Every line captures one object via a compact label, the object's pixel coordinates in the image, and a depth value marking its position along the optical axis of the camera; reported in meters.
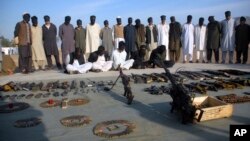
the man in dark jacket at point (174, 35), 12.09
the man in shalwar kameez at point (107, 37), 11.83
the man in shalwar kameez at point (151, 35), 12.01
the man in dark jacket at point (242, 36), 11.20
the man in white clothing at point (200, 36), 12.24
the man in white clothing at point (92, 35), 11.80
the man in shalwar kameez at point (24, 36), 10.44
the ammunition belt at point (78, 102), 5.88
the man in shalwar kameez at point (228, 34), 11.51
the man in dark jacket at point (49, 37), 11.07
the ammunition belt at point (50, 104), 5.84
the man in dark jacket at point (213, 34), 11.58
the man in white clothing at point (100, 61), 10.37
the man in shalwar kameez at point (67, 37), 11.26
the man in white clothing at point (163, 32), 12.41
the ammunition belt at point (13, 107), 5.56
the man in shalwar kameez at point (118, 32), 11.77
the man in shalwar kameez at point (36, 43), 11.03
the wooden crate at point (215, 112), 4.28
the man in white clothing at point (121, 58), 10.63
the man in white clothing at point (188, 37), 12.32
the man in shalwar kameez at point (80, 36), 11.48
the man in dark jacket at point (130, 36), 11.57
